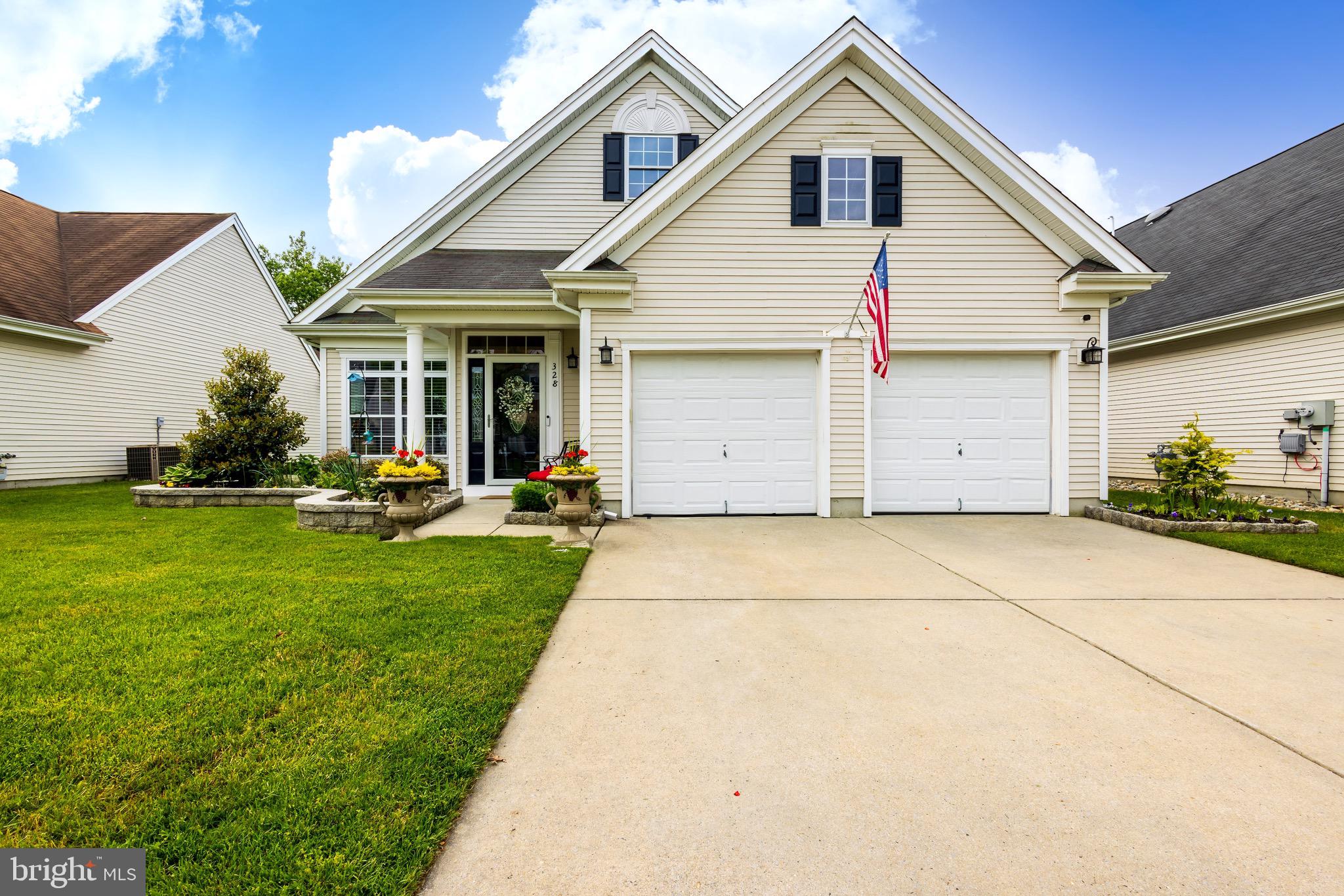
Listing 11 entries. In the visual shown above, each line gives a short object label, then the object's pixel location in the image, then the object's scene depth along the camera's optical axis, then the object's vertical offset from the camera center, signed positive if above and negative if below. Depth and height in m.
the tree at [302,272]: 31.48 +9.80
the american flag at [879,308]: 6.68 +1.66
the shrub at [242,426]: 8.76 +0.23
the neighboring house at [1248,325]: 9.17 +2.13
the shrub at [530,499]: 7.13 -0.75
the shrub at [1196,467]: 7.25 -0.32
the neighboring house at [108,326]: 10.94 +2.68
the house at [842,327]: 7.93 +1.66
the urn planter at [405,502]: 6.11 -0.68
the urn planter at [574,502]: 6.19 -0.69
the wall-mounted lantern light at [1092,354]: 7.92 +1.28
